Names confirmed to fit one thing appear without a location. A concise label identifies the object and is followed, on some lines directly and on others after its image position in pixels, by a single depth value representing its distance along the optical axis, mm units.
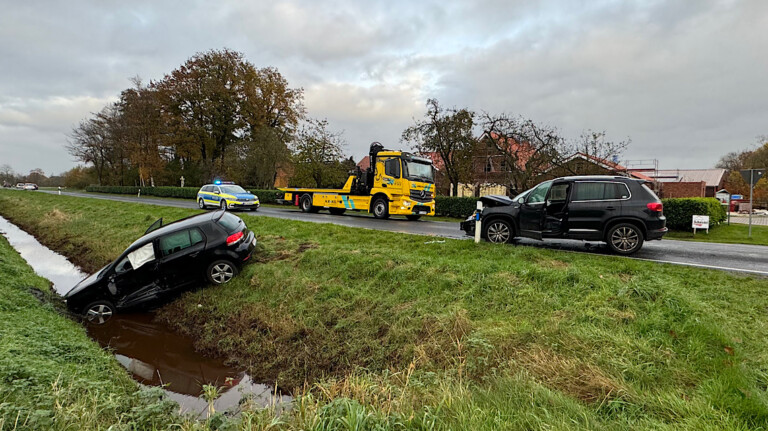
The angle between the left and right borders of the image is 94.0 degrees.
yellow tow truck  15531
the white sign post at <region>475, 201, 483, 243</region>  8609
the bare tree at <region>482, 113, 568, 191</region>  19625
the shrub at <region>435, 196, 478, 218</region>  18031
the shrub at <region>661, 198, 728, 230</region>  13578
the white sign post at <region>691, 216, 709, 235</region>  12508
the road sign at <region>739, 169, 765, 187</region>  11945
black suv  7414
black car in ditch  7270
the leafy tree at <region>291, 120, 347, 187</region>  28141
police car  20000
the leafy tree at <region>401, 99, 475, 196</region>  23484
